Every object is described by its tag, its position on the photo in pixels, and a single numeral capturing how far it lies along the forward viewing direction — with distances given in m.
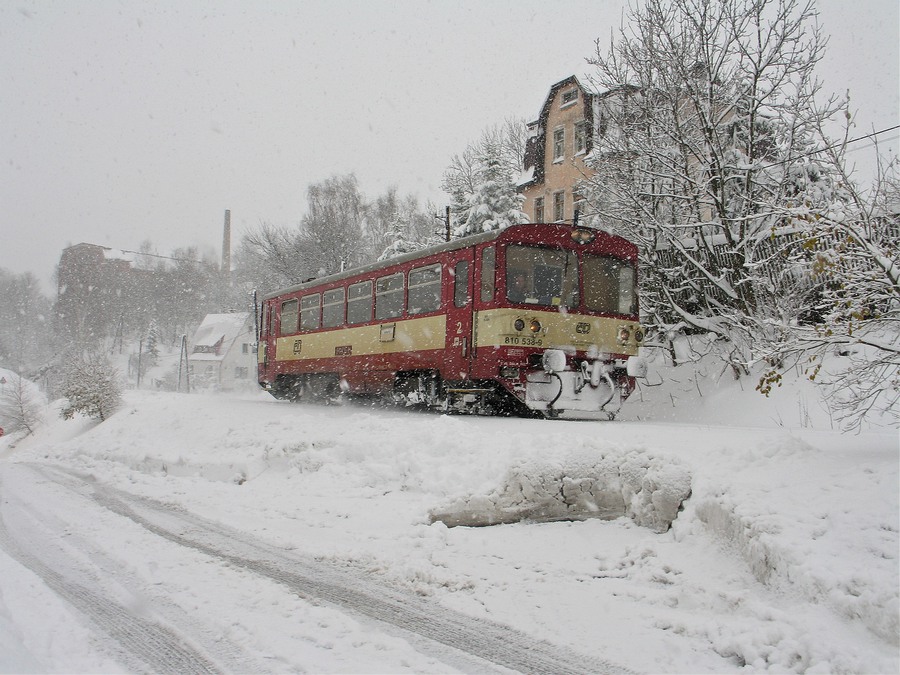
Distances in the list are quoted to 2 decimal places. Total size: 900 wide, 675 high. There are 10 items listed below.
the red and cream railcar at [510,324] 10.30
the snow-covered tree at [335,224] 41.16
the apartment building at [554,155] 29.34
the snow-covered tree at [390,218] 46.59
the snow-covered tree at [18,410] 28.63
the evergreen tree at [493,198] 26.97
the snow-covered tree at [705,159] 12.57
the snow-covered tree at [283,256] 40.12
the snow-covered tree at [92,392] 19.80
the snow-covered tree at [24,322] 81.88
